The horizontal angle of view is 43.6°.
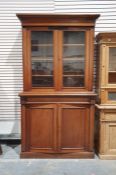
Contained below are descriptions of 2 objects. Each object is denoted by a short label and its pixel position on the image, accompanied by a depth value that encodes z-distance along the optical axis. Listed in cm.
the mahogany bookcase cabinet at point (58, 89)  223
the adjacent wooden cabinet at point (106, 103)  227
